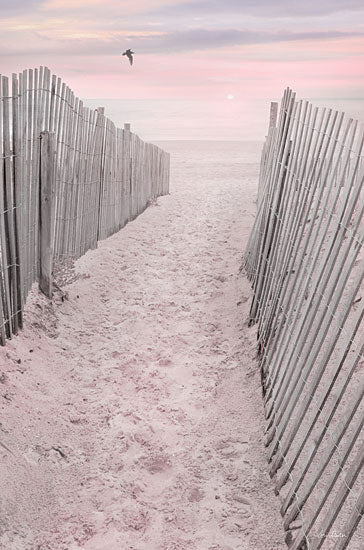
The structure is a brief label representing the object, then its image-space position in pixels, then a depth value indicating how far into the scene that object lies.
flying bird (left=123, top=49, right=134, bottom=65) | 8.58
